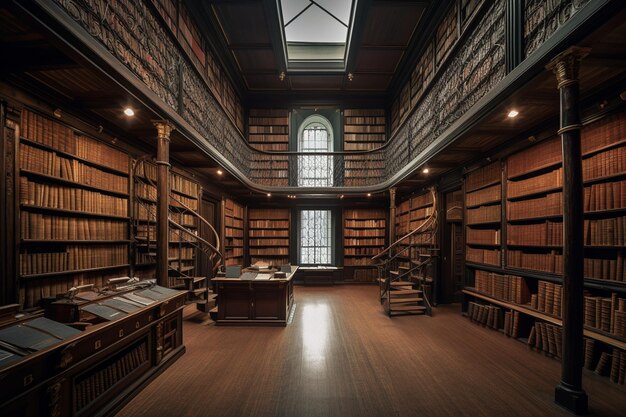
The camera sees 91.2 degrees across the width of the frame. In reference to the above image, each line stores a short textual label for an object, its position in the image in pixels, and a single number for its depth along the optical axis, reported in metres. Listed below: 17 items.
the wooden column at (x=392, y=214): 7.46
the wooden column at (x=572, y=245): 2.33
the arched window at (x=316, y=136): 10.05
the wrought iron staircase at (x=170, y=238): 4.33
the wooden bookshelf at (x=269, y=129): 9.57
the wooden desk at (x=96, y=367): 1.59
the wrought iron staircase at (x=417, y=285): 5.41
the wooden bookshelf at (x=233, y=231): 7.78
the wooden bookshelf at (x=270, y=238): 9.39
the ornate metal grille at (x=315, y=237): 9.86
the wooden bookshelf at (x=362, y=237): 9.39
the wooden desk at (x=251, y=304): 4.62
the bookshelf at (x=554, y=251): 2.85
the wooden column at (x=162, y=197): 3.58
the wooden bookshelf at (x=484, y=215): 4.57
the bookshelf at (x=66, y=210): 2.84
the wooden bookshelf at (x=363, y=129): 9.62
